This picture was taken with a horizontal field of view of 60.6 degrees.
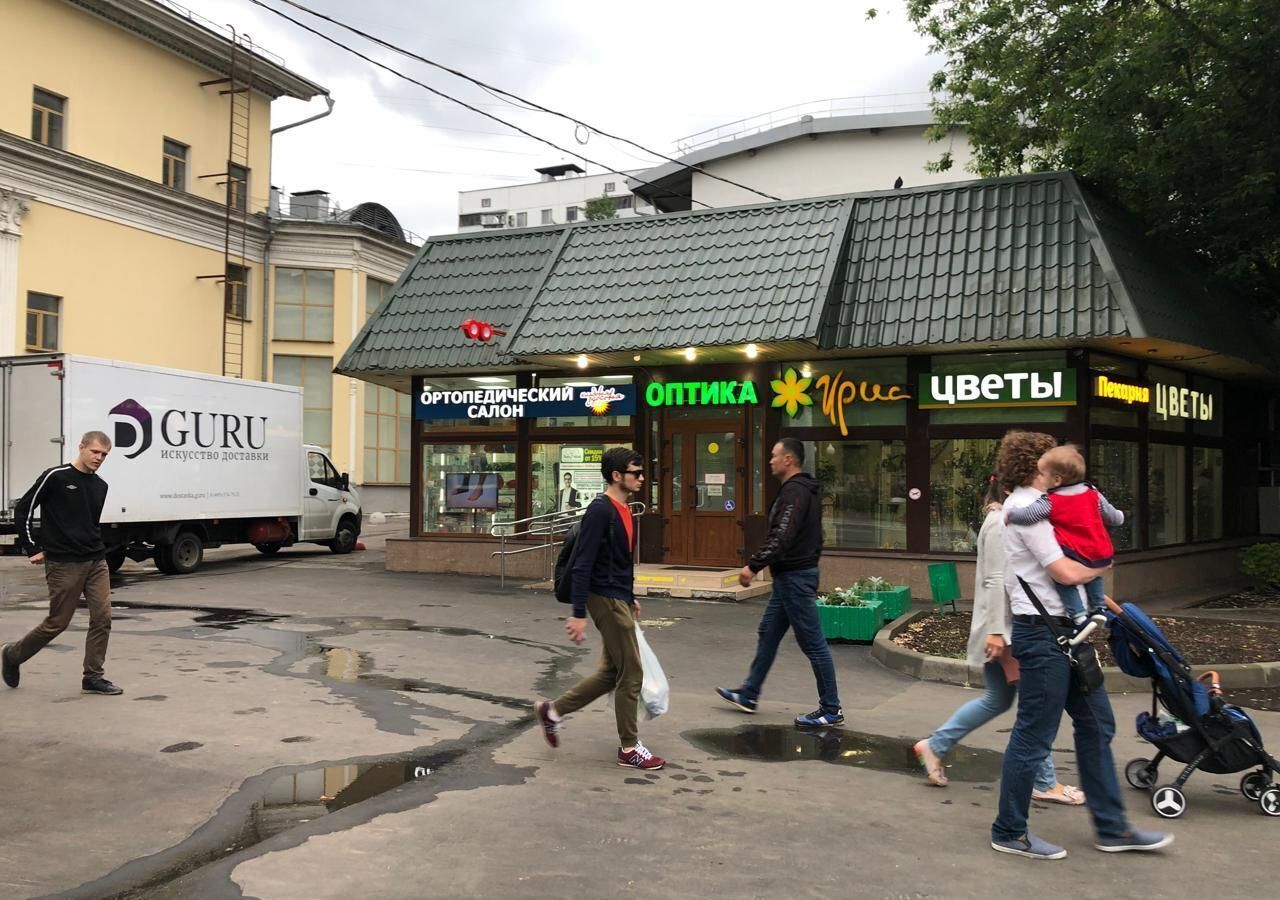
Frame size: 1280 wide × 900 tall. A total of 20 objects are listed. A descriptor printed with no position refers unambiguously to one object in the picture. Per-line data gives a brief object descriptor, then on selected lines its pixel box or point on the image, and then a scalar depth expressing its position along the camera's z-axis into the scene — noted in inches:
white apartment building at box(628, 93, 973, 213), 1688.0
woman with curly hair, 187.9
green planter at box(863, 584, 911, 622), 465.4
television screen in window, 711.1
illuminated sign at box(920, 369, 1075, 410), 555.5
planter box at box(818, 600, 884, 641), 439.2
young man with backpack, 245.1
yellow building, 1074.7
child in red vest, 193.6
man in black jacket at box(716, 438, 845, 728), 290.4
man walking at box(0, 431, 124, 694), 306.2
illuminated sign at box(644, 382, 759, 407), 634.8
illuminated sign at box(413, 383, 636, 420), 665.6
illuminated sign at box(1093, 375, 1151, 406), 564.1
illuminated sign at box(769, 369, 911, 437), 600.7
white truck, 629.0
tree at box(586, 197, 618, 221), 1878.7
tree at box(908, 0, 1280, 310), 531.5
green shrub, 594.5
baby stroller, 214.2
